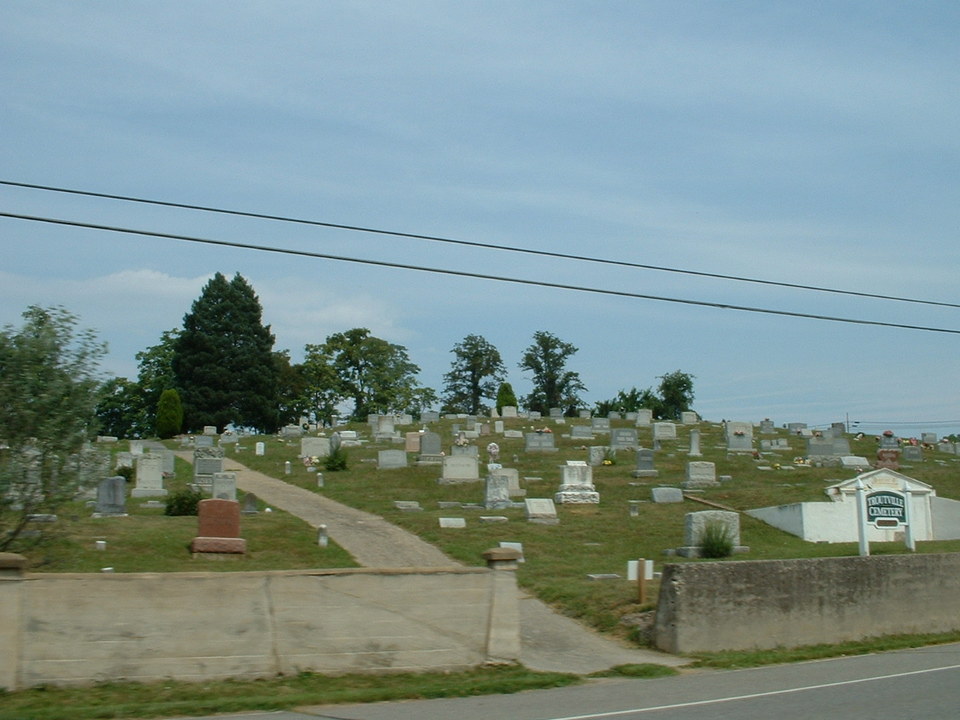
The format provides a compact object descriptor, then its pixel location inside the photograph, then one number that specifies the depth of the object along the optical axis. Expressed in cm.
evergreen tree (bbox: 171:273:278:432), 7312
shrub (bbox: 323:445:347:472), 3709
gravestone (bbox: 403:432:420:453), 4460
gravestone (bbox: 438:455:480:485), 3362
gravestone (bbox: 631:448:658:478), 3694
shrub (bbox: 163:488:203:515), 2522
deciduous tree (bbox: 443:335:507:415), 10250
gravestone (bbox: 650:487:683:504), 3030
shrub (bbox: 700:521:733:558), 2122
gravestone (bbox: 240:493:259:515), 2513
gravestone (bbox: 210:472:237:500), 2691
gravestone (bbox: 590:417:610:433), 5551
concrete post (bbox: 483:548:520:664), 1262
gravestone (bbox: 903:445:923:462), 4541
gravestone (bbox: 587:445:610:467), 4008
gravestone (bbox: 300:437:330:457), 4181
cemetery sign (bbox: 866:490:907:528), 2166
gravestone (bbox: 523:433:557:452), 4519
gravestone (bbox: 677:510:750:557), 2169
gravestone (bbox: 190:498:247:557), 2028
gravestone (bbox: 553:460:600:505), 3016
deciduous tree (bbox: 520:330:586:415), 10194
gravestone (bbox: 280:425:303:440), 5588
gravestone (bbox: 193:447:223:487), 3192
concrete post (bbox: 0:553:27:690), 1038
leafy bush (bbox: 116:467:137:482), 3222
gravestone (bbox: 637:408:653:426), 6088
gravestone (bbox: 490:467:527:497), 3134
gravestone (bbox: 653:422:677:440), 5206
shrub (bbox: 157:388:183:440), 6400
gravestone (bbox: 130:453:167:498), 3091
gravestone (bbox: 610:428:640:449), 4691
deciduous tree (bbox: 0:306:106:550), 1409
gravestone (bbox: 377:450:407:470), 3738
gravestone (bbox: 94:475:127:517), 2484
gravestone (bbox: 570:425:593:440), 5153
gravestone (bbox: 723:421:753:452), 4679
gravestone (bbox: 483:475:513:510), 2902
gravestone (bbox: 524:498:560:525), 2656
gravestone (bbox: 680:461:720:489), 3466
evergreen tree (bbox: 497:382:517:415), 7912
